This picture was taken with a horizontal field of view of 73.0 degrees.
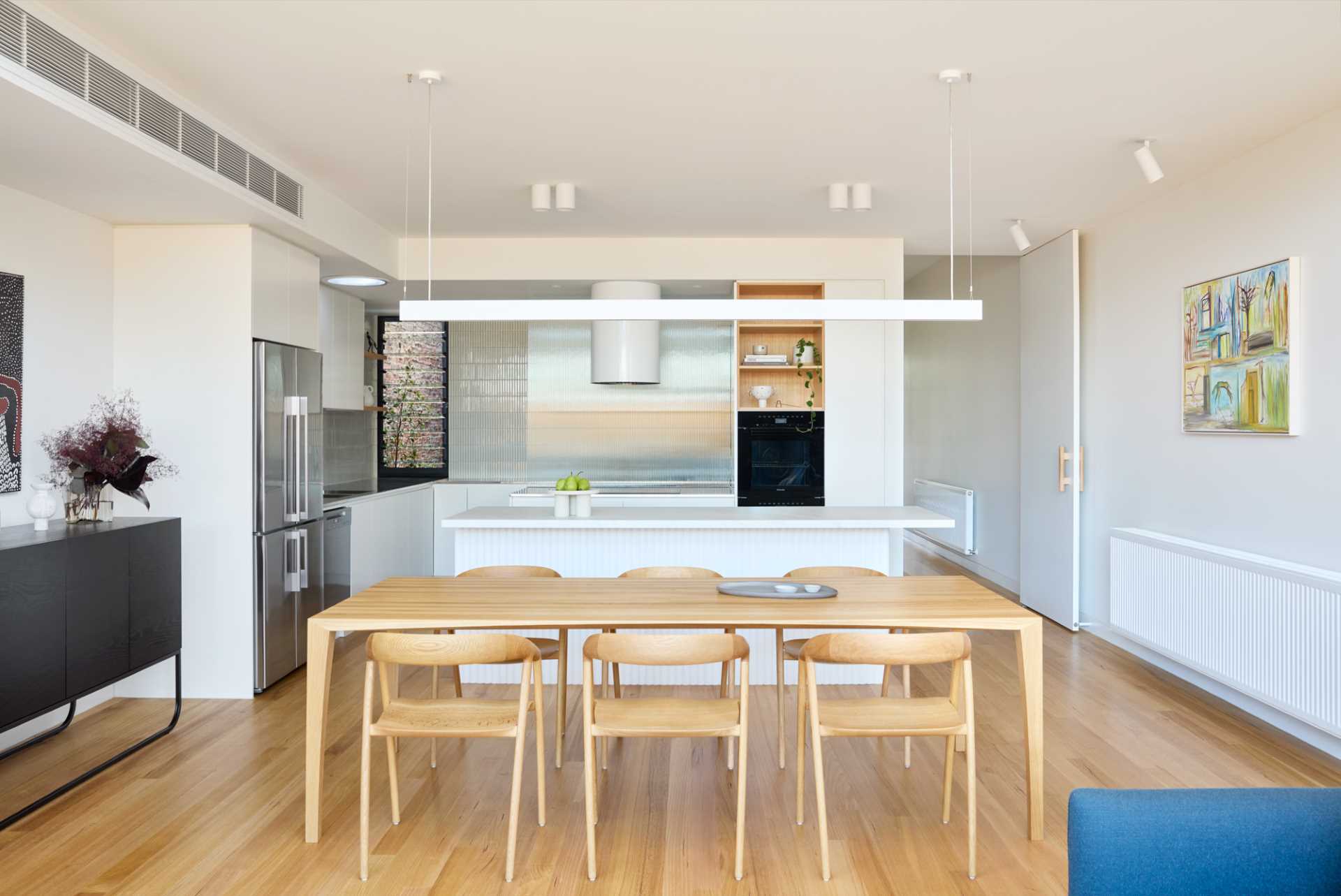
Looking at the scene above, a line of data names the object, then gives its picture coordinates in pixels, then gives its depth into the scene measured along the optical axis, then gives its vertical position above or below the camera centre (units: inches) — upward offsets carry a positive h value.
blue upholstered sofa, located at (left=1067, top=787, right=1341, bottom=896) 65.1 -29.4
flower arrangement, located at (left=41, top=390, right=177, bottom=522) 147.6 -2.5
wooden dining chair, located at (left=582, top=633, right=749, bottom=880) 104.7 -33.1
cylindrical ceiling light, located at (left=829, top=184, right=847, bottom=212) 187.6 +51.5
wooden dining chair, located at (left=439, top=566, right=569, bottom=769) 141.3 -36.8
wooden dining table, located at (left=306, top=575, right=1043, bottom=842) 115.3 -22.4
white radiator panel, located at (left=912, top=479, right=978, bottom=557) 316.2 -23.9
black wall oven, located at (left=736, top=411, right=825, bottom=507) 247.3 -4.1
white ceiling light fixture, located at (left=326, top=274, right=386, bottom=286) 231.8 +42.8
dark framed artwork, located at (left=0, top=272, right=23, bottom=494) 145.9 +11.0
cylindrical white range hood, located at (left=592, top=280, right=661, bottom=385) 261.1 +26.9
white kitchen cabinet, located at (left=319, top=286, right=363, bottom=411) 238.8 +26.2
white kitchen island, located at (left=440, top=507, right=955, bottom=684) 187.9 -21.7
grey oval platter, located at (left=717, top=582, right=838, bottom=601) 129.6 -21.5
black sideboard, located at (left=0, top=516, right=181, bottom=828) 122.3 -24.8
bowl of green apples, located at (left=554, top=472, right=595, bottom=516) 186.7 -10.6
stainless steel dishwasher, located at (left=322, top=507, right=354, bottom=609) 207.3 -26.0
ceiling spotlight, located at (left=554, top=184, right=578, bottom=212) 187.2 +51.4
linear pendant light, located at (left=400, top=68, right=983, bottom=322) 145.1 +21.8
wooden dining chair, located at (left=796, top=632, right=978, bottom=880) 104.4 -32.9
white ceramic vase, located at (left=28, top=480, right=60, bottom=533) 140.3 -9.5
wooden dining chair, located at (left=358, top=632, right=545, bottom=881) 104.7 -33.1
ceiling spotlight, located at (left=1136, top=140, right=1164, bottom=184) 157.0 +48.8
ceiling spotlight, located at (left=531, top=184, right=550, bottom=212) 186.9 +51.4
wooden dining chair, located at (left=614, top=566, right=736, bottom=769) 151.1 -22.0
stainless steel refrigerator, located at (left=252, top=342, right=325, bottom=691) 177.5 -11.9
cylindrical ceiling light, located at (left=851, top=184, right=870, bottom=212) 189.3 +52.0
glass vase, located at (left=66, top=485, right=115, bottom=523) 149.0 -10.0
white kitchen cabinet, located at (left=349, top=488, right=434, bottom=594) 232.2 -25.7
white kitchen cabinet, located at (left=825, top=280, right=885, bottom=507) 243.6 +9.5
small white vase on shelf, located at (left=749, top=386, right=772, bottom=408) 249.9 +14.0
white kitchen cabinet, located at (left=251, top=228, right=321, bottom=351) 179.3 +32.2
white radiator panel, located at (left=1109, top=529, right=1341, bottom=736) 140.7 -31.4
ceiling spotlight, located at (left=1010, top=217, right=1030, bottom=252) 217.3 +50.6
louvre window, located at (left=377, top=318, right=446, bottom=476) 303.0 +19.7
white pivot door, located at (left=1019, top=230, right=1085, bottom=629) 229.0 +3.1
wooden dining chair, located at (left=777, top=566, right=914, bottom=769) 140.3 -32.1
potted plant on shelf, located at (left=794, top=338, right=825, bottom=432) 250.4 +22.2
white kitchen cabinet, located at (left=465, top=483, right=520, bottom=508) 278.8 -15.3
